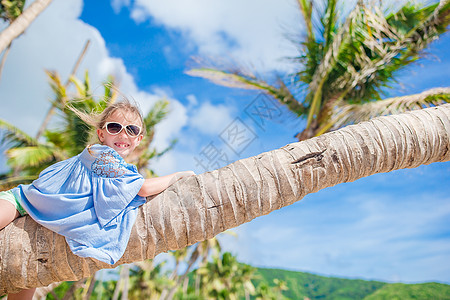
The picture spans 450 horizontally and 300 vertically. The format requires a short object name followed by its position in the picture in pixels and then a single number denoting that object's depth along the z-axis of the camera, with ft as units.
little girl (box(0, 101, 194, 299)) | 6.83
